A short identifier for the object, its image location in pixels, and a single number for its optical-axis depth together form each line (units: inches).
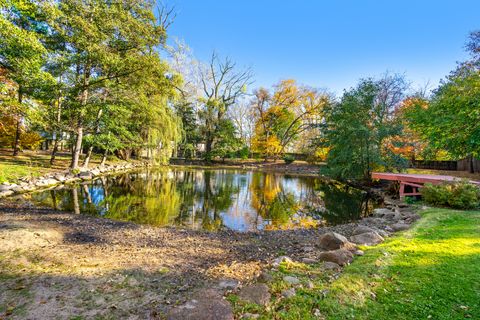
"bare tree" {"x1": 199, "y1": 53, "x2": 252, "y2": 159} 1103.6
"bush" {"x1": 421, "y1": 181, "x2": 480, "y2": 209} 268.7
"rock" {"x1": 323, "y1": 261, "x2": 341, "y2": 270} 122.6
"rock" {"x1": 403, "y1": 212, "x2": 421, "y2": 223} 235.7
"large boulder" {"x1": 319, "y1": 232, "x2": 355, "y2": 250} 153.8
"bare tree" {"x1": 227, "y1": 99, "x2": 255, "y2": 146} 1333.7
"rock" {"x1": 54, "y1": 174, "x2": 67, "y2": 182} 410.9
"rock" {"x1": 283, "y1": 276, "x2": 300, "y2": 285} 106.1
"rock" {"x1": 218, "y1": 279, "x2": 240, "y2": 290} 106.4
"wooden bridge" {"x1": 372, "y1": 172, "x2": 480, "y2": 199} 336.6
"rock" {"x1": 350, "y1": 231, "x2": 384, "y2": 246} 168.7
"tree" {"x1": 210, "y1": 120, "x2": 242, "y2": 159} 1109.1
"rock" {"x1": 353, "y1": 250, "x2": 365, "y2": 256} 142.2
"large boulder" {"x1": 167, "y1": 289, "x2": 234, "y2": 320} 83.3
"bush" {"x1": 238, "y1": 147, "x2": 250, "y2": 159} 1186.1
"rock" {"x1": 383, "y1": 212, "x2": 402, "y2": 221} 256.0
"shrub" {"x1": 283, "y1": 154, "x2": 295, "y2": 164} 1142.1
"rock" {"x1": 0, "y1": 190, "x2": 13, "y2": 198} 281.1
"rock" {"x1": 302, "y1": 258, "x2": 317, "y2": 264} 133.3
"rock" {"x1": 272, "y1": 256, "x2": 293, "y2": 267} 130.2
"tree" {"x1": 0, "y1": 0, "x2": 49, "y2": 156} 258.7
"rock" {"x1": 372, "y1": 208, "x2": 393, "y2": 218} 288.5
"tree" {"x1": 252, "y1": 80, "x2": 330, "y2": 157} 1134.4
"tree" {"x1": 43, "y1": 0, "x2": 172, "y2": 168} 378.9
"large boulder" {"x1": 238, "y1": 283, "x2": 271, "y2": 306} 93.2
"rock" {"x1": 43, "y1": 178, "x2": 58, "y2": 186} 379.6
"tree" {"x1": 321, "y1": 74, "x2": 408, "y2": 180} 519.5
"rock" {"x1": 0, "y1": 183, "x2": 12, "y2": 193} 294.0
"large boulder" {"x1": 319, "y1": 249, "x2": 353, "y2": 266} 129.8
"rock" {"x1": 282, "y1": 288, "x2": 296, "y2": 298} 95.7
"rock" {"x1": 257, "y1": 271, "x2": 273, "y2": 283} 108.3
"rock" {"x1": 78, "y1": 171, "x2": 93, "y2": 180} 474.6
